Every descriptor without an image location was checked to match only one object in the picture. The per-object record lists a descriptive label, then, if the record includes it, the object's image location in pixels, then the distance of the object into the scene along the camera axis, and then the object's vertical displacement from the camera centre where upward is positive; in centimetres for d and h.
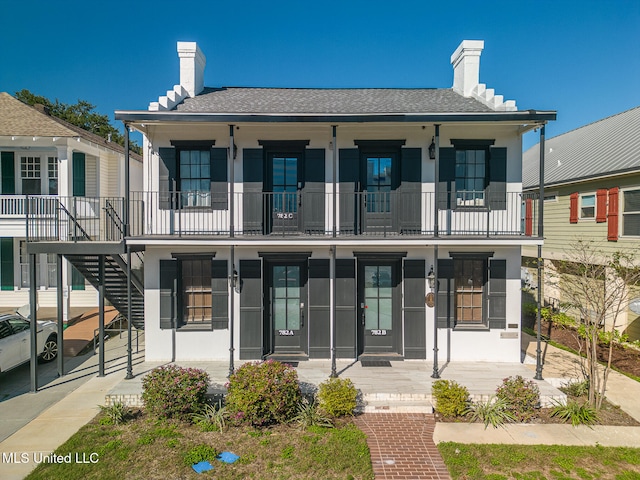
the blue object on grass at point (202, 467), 546 -346
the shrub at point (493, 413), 679 -333
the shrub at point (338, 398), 685 -304
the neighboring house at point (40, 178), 1252 +205
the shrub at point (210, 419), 659 -334
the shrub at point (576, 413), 685 -333
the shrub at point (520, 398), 696 -309
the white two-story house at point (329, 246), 930 -31
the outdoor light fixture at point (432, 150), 922 +205
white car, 843 -261
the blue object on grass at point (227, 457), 570 -346
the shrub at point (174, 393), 674 -290
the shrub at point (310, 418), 663 -332
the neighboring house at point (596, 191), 1139 +148
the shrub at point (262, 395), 650 -286
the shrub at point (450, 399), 699 -311
